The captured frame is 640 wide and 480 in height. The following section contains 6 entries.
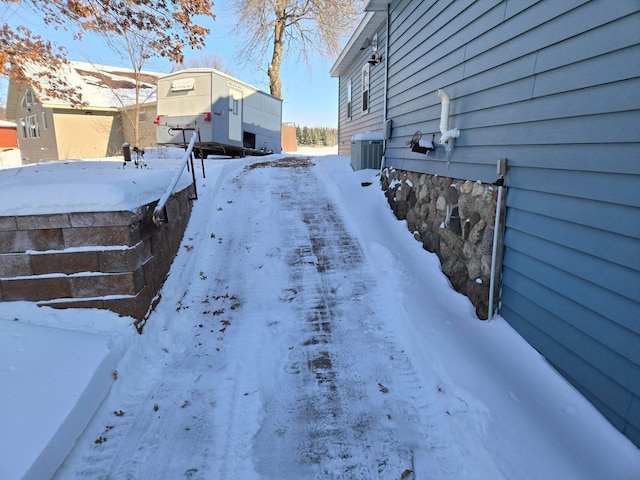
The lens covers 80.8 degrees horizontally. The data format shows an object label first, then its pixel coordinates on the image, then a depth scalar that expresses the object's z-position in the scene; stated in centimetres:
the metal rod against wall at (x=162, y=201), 324
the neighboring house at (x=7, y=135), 3225
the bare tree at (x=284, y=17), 1725
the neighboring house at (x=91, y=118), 1986
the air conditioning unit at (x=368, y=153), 729
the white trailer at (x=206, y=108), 1134
